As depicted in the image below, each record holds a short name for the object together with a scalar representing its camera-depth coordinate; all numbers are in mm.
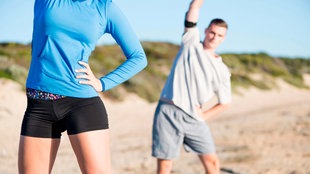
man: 4809
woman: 2914
